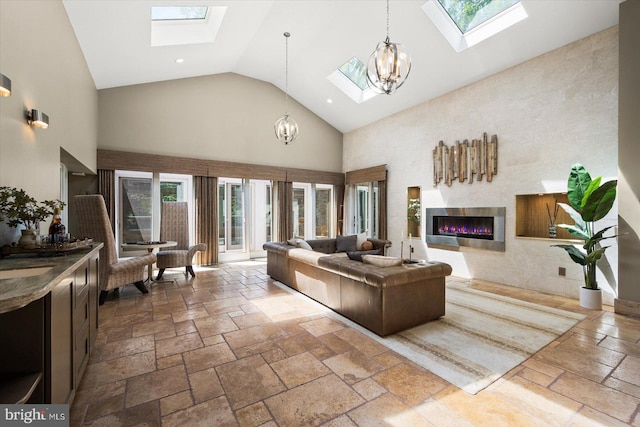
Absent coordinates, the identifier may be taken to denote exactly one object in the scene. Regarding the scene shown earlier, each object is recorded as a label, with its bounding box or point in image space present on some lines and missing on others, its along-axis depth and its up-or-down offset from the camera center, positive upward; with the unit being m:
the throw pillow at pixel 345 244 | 5.94 -0.64
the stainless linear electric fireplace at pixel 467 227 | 5.08 -0.29
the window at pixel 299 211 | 8.47 +0.07
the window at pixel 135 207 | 6.40 +0.18
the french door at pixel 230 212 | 7.55 +0.05
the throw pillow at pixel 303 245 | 4.84 -0.53
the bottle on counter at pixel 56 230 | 2.20 -0.12
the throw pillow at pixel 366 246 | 5.71 -0.65
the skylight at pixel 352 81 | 6.46 +3.12
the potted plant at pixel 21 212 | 1.89 +0.03
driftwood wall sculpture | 5.10 +0.98
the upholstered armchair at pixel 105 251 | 3.64 -0.48
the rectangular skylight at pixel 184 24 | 4.53 +3.11
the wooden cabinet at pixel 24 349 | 1.19 -0.56
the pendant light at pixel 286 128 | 5.14 +1.53
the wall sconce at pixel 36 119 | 2.37 +0.81
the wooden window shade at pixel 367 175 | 7.27 +1.03
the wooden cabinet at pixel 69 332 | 1.32 -0.67
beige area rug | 2.30 -1.25
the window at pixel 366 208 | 7.83 +0.13
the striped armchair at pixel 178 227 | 5.51 -0.25
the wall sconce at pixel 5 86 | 1.72 +0.79
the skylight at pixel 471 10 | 4.29 +3.13
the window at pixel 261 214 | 8.38 -0.01
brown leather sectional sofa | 2.90 -0.87
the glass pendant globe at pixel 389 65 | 2.91 +1.51
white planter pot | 3.76 -1.15
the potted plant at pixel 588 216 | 3.56 -0.06
